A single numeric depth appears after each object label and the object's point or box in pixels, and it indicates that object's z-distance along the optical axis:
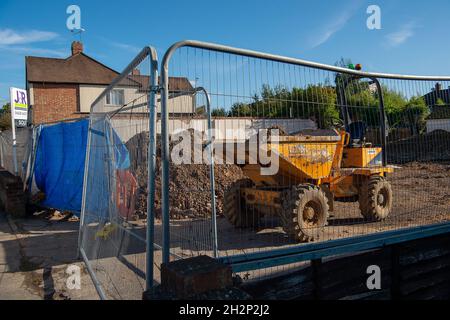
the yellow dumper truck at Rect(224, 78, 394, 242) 6.63
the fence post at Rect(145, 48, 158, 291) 3.08
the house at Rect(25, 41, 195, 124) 28.08
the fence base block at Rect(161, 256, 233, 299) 2.17
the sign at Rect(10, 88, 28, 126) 11.90
